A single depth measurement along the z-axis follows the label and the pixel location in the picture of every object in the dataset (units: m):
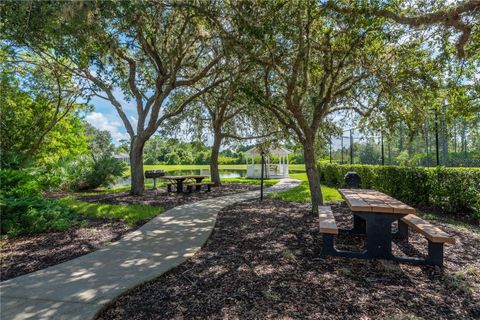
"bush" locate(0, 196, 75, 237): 4.93
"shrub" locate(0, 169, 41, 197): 6.21
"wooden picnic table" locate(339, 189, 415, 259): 3.66
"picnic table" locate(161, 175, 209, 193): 11.14
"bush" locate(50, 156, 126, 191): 12.36
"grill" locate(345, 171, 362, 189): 6.49
